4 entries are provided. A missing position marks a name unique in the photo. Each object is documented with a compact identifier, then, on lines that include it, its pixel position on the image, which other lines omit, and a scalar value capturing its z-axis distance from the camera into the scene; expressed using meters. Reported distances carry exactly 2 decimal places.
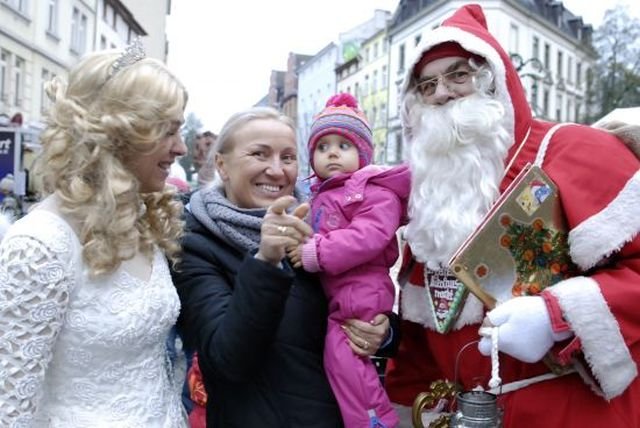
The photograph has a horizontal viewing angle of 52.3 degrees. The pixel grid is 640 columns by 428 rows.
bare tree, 31.34
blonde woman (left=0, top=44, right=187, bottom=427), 1.66
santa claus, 2.04
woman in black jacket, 1.90
